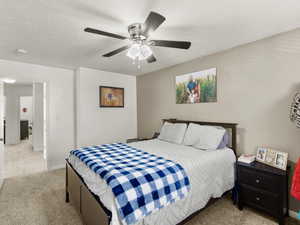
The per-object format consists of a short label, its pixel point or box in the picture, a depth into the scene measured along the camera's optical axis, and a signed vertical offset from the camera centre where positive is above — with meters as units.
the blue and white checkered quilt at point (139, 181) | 1.30 -0.65
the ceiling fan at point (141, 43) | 1.79 +0.81
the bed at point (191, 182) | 1.44 -0.85
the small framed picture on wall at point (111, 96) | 4.15 +0.41
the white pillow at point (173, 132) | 3.00 -0.42
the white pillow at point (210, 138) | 2.44 -0.42
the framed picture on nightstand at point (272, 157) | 1.99 -0.62
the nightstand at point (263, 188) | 1.86 -0.98
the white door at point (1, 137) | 2.69 -0.44
